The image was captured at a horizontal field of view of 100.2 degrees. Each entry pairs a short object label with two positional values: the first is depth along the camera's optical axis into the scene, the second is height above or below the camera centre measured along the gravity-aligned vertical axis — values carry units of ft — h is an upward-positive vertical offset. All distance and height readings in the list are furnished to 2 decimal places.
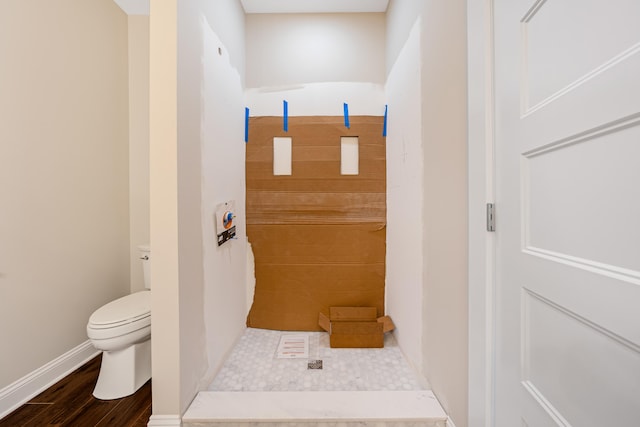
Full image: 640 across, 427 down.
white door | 1.68 -0.02
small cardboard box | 6.44 -2.97
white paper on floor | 6.12 -3.32
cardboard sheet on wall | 7.46 -0.33
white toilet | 4.91 -2.59
